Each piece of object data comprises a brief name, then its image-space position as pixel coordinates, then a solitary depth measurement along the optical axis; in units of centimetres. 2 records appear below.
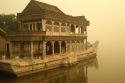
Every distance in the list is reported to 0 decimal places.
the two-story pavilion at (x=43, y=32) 2905
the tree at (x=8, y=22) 4978
